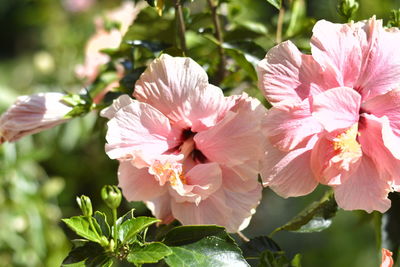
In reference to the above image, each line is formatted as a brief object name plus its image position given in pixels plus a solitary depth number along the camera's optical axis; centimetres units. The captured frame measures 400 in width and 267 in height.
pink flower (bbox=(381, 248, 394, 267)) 115
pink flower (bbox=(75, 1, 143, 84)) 141
